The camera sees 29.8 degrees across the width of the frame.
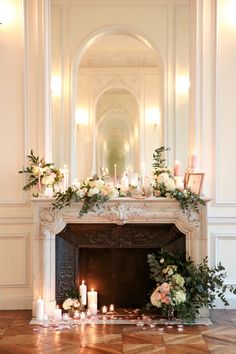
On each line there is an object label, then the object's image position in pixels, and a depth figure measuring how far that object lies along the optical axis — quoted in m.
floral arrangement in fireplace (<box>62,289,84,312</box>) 4.62
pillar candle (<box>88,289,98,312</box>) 4.70
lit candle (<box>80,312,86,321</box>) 4.57
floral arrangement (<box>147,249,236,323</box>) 4.40
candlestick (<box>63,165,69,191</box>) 5.08
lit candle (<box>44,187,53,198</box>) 4.78
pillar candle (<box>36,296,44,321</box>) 4.56
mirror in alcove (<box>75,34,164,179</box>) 5.70
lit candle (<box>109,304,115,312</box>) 4.76
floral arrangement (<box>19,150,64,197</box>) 4.82
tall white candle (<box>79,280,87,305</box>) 4.65
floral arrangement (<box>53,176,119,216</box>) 4.54
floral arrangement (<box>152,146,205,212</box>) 4.58
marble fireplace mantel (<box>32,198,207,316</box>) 4.66
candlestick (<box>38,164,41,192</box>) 4.83
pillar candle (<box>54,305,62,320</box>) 4.59
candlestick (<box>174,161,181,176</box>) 5.04
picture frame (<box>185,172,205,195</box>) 4.75
